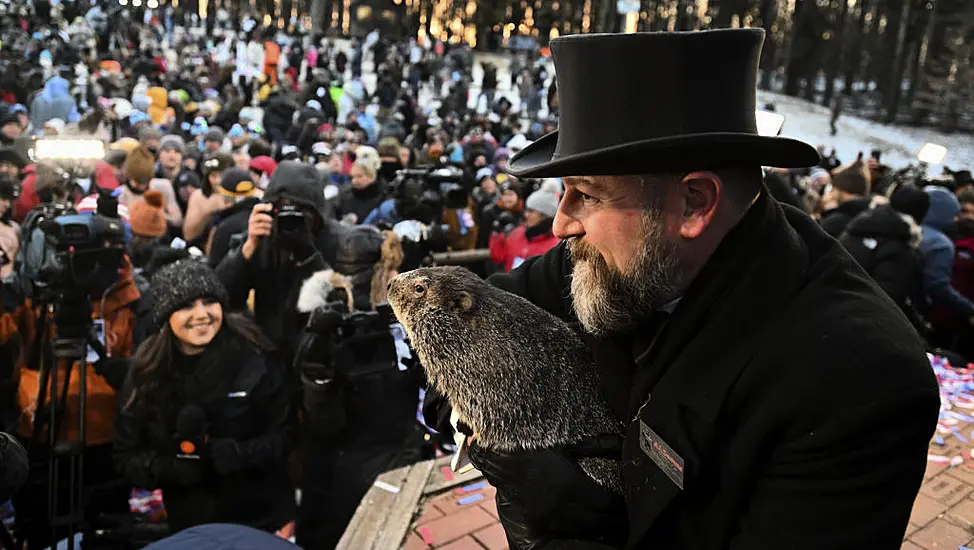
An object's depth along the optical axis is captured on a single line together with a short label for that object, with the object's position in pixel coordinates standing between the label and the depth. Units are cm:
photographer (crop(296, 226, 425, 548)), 356
